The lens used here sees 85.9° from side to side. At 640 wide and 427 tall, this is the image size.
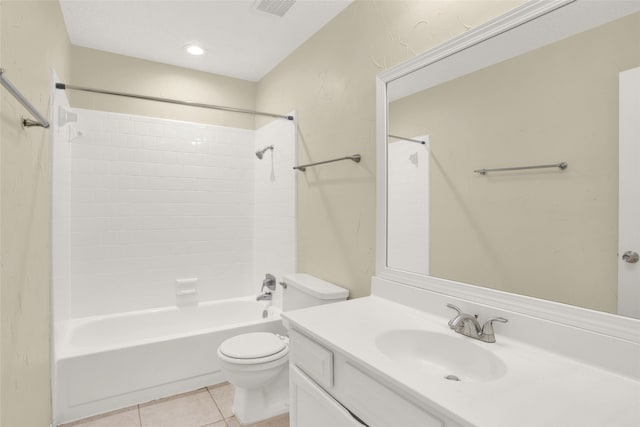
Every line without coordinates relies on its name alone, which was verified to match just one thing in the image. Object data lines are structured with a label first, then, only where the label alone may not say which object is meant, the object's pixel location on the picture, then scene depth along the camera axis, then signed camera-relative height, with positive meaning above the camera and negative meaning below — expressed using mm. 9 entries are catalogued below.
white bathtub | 2041 -969
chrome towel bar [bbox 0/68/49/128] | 947 +355
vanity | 776 -443
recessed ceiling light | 2650 +1277
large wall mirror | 996 +202
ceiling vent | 2049 +1255
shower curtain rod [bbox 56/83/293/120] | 1938 +733
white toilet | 1911 -840
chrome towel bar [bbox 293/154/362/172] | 1943 +316
